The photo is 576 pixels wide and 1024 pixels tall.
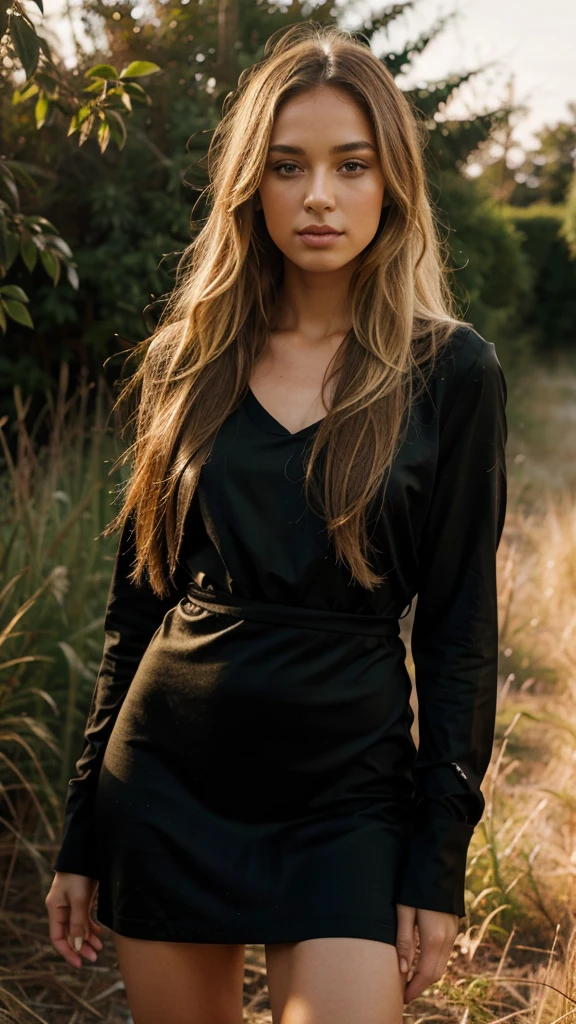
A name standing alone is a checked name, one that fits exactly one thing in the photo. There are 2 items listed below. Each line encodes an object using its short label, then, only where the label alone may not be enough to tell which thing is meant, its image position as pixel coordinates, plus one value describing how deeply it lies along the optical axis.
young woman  1.74
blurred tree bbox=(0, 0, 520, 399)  5.47
